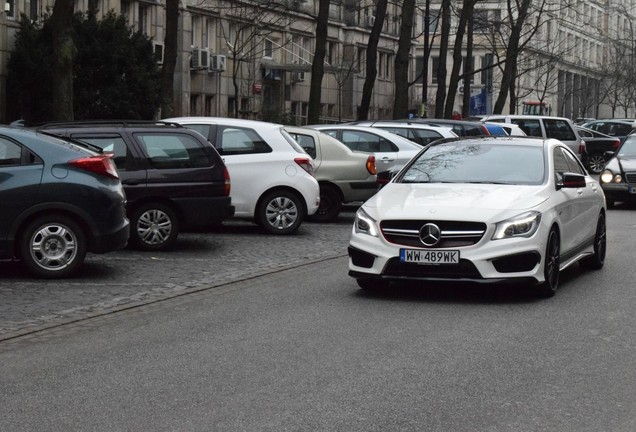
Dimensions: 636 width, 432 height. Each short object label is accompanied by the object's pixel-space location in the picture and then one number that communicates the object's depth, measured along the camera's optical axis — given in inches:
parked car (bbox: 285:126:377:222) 826.8
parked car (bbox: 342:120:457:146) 1003.9
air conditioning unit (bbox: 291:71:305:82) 2357.3
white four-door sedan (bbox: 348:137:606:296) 443.5
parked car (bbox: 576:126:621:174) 1720.0
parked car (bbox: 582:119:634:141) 1868.8
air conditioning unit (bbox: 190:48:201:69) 1942.7
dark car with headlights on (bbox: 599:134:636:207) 999.6
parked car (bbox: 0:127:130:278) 504.1
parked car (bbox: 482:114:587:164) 1501.0
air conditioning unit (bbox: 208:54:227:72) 1988.2
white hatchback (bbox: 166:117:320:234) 719.7
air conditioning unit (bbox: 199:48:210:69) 1942.7
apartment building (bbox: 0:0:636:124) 1836.9
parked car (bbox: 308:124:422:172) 899.1
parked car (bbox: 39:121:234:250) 625.3
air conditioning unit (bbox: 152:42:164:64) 1711.1
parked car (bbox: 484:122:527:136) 1277.1
